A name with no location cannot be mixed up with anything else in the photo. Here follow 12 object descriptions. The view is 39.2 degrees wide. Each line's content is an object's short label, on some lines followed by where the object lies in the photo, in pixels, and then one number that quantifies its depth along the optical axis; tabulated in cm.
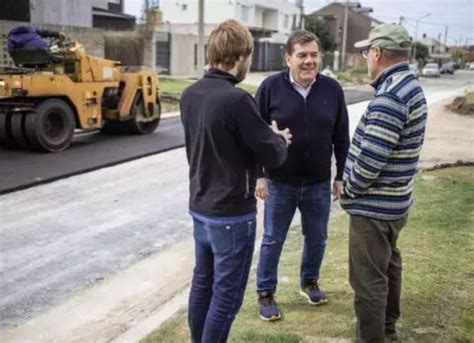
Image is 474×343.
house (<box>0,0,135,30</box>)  2509
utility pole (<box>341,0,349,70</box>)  6027
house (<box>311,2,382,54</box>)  8344
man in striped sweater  322
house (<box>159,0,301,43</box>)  6197
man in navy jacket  403
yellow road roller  1127
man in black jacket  305
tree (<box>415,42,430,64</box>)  8482
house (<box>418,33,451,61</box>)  11268
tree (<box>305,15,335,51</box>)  6639
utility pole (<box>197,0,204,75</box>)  2603
